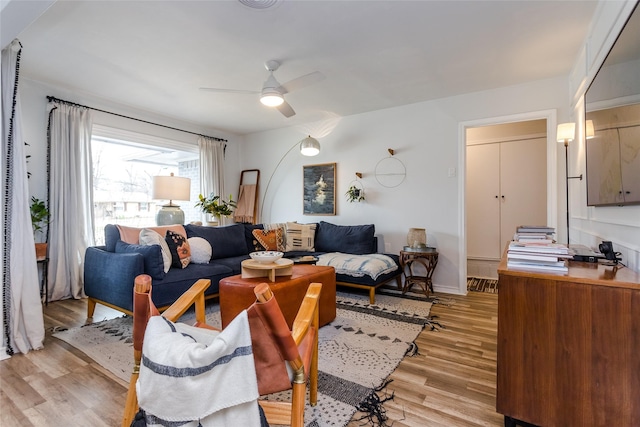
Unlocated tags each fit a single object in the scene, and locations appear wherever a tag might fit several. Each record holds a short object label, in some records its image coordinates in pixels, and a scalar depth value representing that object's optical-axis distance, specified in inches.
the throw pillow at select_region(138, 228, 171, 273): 113.9
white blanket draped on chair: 30.2
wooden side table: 143.6
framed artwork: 188.4
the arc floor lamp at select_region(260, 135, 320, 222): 163.0
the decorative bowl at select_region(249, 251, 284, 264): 97.6
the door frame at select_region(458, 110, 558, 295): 129.0
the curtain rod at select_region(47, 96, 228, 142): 137.0
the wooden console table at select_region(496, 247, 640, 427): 45.9
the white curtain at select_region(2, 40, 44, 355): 86.7
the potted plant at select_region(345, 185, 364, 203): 177.2
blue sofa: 102.7
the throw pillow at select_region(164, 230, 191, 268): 121.2
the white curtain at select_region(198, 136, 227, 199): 203.2
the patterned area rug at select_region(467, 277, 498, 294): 155.8
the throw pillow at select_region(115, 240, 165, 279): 103.5
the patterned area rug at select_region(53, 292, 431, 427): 66.6
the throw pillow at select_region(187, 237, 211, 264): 132.3
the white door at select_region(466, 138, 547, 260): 176.9
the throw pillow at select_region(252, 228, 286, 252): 165.0
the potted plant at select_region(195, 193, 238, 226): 186.1
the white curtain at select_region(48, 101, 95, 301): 136.8
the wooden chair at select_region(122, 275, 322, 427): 35.1
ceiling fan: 103.8
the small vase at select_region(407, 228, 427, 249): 147.5
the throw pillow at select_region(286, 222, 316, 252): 170.9
